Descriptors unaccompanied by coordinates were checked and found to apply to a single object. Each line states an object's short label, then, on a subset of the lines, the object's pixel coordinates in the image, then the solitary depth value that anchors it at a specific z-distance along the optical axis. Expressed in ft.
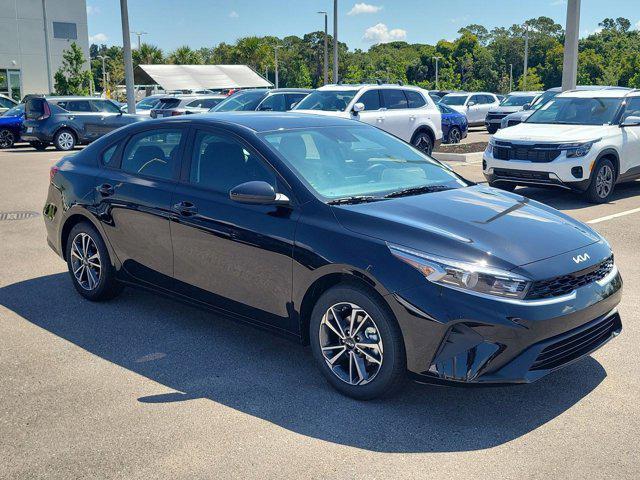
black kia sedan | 12.88
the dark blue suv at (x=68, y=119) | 72.79
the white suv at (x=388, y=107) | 52.65
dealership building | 171.53
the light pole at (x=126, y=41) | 70.23
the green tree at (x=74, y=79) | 137.80
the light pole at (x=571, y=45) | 52.39
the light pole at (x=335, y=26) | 112.78
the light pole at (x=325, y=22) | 154.51
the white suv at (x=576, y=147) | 35.68
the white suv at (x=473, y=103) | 105.60
